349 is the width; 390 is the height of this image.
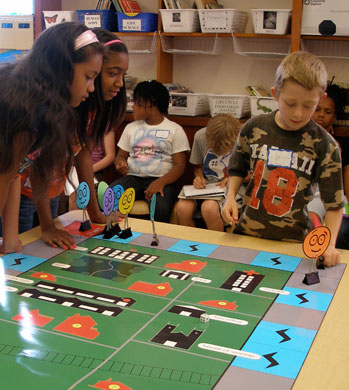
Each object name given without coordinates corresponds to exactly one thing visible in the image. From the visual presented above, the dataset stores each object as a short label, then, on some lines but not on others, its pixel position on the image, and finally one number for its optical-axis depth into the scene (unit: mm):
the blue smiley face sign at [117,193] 1993
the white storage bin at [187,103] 3889
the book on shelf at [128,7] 4034
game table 1075
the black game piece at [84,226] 1986
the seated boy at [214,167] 3268
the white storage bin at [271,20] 3514
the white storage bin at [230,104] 3754
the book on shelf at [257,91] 3742
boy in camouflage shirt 1799
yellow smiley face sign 1929
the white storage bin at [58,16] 4246
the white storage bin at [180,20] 3791
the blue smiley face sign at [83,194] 1938
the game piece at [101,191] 1970
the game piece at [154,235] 1861
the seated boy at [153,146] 3625
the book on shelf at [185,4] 3840
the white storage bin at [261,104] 3613
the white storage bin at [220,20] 3697
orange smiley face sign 1588
